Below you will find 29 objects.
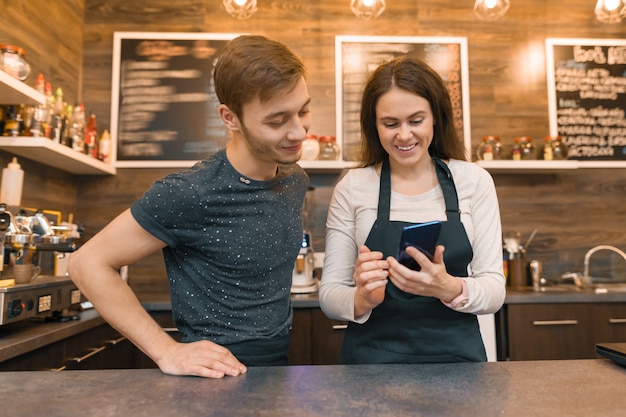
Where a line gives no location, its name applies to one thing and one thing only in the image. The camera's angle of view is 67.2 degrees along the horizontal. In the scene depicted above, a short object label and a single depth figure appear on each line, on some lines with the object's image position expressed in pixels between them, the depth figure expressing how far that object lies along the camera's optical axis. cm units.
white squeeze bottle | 189
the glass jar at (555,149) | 281
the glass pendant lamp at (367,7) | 220
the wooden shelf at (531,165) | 273
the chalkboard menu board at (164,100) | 285
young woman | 126
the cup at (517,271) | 270
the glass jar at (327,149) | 274
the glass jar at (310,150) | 269
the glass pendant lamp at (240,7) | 225
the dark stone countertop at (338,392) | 69
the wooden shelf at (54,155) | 196
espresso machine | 147
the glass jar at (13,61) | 179
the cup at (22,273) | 159
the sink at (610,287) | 264
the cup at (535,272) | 275
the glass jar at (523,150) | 284
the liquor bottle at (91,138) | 260
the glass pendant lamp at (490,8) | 220
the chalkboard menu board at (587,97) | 297
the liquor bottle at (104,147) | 275
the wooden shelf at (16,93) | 168
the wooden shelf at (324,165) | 266
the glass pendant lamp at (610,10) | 221
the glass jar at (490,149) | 282
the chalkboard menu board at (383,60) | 293
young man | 101
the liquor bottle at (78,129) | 242
